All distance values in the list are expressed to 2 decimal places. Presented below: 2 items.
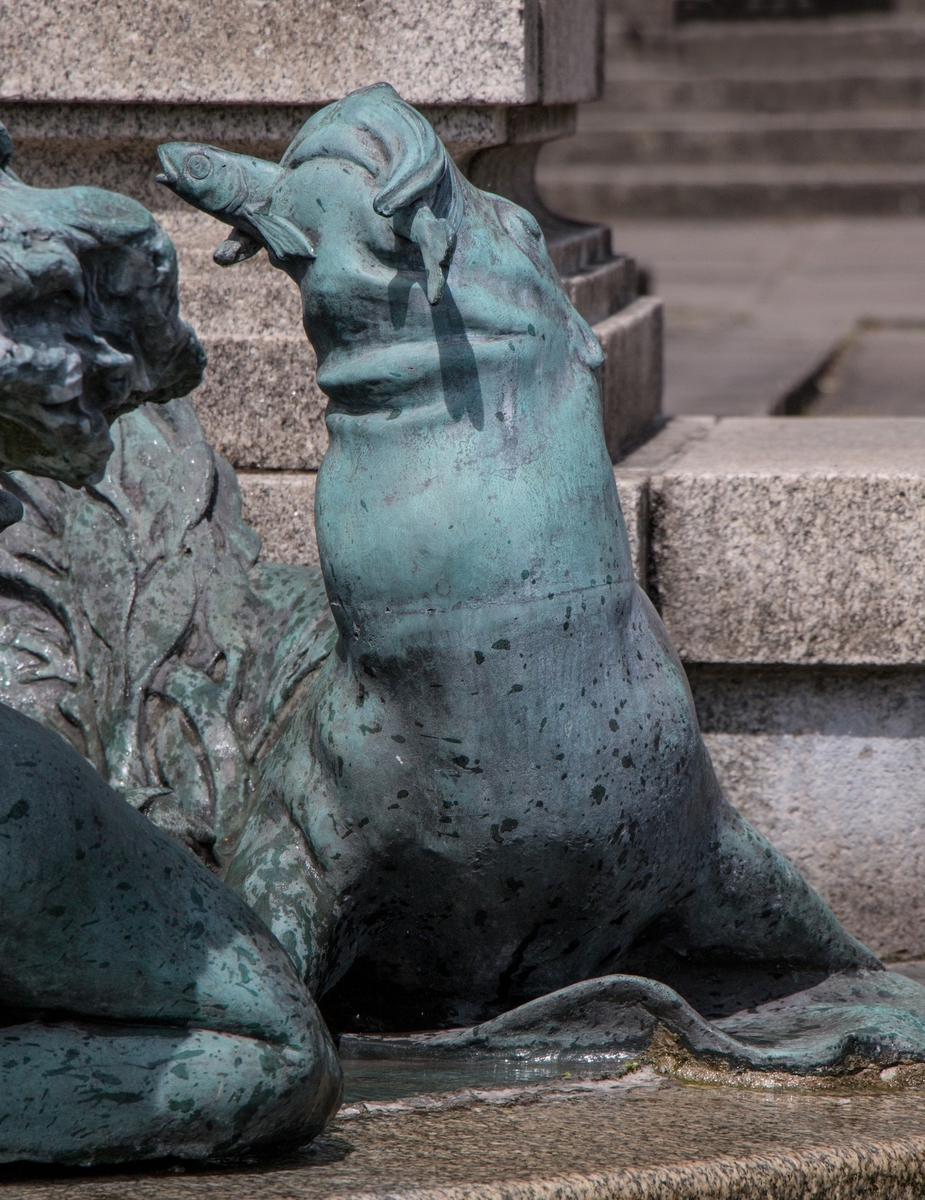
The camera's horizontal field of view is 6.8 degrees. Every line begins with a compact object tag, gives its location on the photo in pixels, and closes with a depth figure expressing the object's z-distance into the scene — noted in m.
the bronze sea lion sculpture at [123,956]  7.22
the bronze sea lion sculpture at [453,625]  7.60
